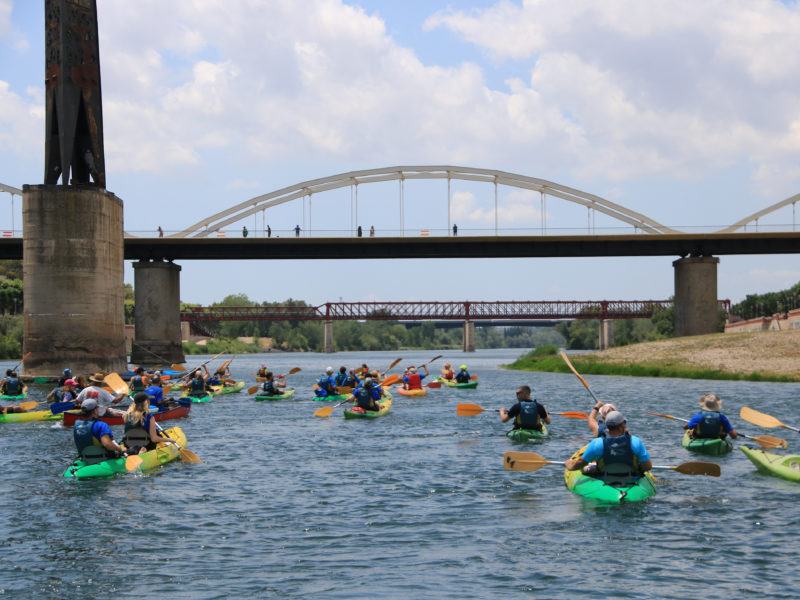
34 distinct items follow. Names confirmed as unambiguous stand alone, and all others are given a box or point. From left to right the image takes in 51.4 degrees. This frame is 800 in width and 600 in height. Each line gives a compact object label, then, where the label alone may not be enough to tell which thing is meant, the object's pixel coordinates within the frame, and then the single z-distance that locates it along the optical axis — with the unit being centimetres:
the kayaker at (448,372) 4930
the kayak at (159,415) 2547
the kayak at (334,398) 3594
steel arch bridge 7900
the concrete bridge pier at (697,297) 7112
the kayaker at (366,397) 3062
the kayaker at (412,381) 4166
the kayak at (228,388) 4426
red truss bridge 14662
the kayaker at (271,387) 3966
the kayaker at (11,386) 3422
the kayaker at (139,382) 3803
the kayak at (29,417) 2967
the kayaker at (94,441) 1817
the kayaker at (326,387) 3622
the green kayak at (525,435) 2312
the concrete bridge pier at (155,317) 7494
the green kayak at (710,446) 2033
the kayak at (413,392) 4056
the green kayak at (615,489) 1465
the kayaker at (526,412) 2278
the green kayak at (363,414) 3048
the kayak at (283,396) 3938
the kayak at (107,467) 1795
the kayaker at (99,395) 2289
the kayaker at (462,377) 4762
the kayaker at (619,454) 1459
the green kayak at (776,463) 1717
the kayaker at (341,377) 3721
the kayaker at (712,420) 2031
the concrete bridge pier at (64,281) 4431
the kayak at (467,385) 4684
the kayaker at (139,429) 1923
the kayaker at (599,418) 1589
